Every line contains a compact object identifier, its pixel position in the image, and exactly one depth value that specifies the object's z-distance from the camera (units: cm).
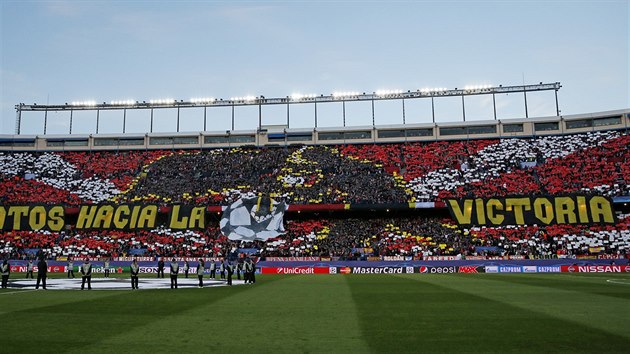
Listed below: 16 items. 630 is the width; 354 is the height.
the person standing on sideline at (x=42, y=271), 2442
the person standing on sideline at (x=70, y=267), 3634
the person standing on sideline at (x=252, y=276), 2985
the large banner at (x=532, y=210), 5069
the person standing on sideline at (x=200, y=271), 2653
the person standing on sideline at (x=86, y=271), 2394
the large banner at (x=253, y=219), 5278
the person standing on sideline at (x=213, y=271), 3511
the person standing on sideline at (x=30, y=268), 3544
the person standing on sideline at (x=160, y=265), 3549
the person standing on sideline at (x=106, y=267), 3807
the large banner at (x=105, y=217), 5550
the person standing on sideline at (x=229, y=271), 2814
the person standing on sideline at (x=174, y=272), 2528
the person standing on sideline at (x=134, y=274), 2464
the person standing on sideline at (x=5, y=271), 2517
